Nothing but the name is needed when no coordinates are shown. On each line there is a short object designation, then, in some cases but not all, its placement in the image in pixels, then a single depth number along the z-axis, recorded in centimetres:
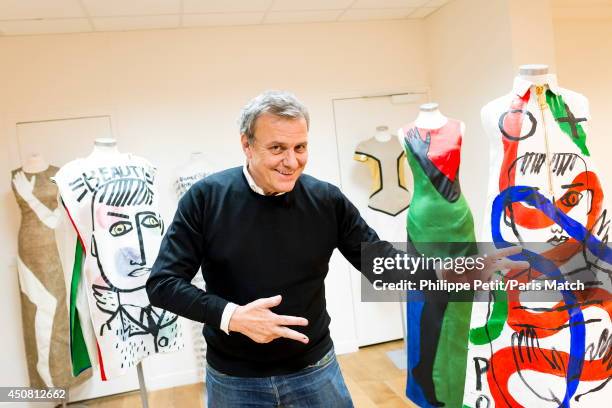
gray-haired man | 137
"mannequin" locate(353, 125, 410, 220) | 377
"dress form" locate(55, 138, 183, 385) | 229
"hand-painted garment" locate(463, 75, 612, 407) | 183
